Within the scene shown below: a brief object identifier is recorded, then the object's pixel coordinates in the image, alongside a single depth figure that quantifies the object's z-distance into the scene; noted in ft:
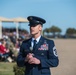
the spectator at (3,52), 57.47
